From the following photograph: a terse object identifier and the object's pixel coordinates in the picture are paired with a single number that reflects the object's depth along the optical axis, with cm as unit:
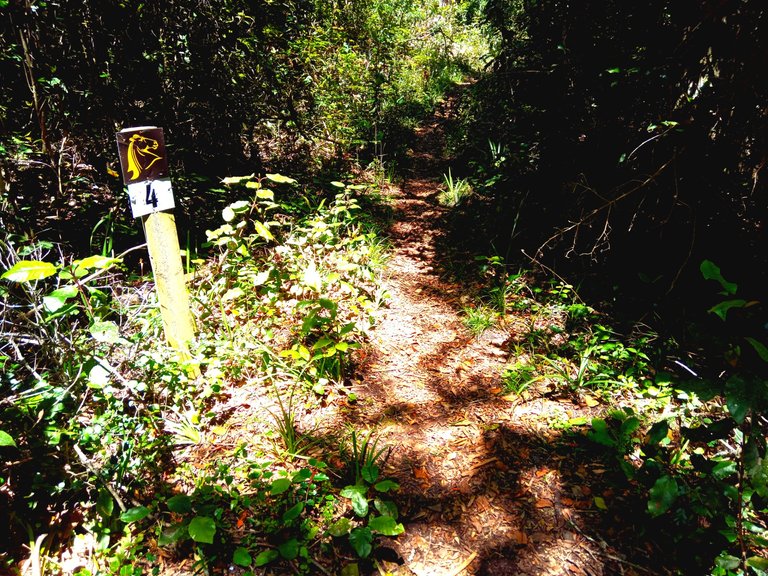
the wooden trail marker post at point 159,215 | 229
